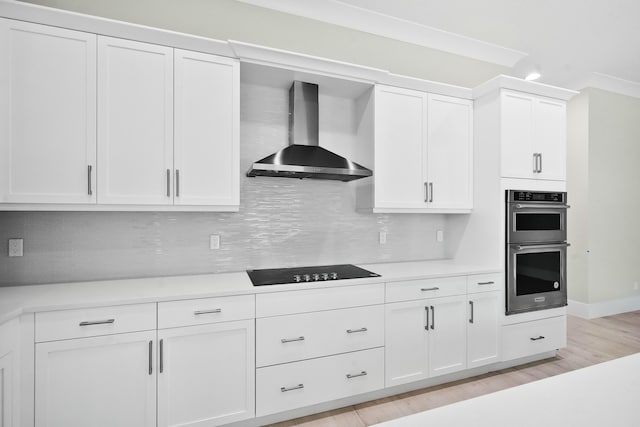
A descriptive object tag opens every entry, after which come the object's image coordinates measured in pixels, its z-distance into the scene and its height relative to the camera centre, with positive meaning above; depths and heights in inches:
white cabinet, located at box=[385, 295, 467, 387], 94.4 -37.9
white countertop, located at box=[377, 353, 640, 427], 23.1 -14.9
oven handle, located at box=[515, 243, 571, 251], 109.5 -11.3
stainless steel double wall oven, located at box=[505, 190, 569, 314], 109.7 -12.5
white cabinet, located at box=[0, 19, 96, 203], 70.9 +22.4
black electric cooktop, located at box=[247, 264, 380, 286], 87.0 -17.9
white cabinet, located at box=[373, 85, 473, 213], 106.6 +21.4
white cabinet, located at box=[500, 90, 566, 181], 111.0 +27.6
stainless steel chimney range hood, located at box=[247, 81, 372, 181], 91.6 +17.2
